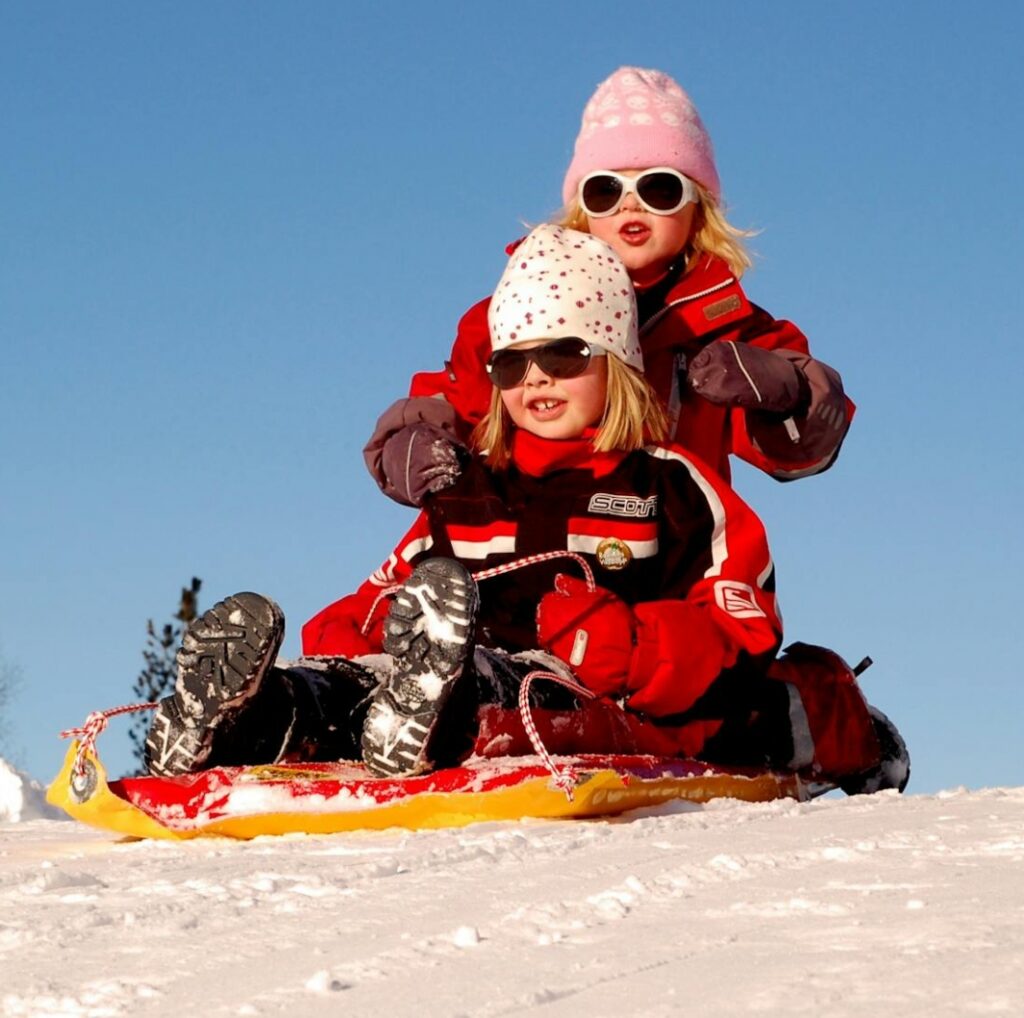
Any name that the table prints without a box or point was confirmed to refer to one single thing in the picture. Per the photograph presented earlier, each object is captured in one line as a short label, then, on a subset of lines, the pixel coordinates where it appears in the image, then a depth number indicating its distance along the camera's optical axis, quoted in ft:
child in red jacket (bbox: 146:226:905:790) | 11.91
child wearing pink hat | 15.24
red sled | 11.84
